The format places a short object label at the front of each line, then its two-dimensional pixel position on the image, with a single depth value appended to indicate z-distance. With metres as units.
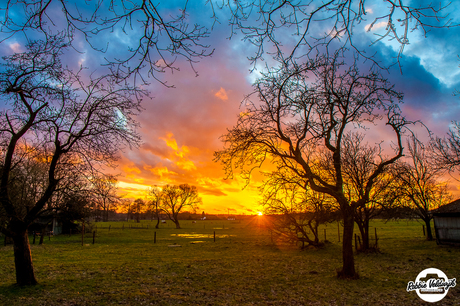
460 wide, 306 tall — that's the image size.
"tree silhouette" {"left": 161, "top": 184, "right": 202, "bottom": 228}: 67.62
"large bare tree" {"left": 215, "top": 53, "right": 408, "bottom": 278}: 9.41
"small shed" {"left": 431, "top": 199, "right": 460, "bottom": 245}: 19.73
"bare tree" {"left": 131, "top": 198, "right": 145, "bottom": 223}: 76.19
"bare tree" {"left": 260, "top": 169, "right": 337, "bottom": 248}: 16.89
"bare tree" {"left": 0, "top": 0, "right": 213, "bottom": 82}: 3.03
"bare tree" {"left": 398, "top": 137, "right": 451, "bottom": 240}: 23.56
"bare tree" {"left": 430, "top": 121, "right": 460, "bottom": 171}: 16.95
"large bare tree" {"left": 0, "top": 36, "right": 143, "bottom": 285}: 7.64
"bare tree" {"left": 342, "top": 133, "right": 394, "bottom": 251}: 15.77
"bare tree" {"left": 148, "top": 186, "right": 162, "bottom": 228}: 67.25
